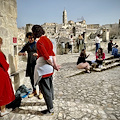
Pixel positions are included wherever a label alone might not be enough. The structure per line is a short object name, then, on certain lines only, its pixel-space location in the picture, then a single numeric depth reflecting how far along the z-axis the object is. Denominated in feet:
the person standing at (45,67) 6.97
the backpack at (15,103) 8.34
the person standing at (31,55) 9.91
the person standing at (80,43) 38.29
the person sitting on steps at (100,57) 21.22
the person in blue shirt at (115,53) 29.89
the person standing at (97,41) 30.65
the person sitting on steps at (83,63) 18.93
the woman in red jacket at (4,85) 7.00
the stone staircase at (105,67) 17.05
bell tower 251.00
